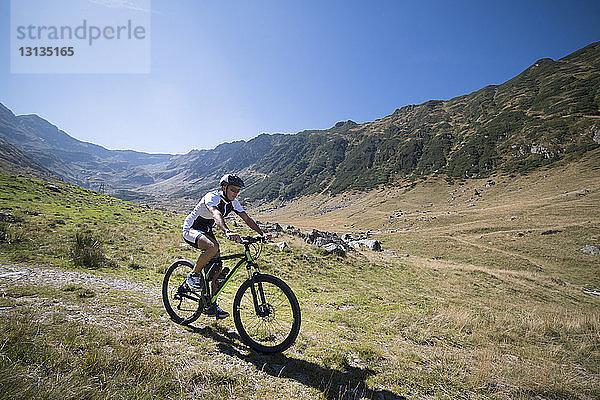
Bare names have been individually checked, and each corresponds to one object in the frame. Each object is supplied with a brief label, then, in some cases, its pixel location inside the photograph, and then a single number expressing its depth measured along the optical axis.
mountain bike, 4.74
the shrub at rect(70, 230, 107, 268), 10.14
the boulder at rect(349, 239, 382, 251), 34.41
